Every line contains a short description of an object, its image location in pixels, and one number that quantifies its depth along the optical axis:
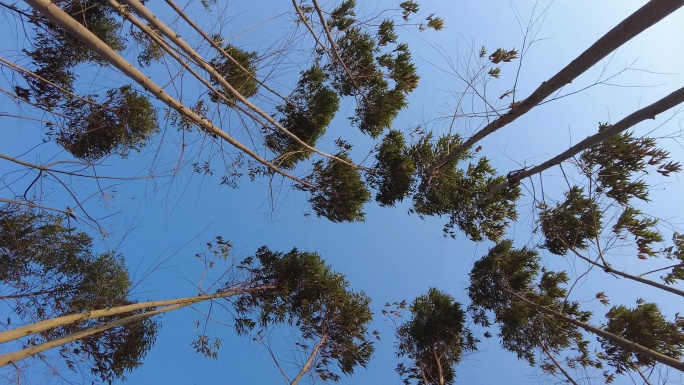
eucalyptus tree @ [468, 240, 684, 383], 6.24
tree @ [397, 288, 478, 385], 8.02
